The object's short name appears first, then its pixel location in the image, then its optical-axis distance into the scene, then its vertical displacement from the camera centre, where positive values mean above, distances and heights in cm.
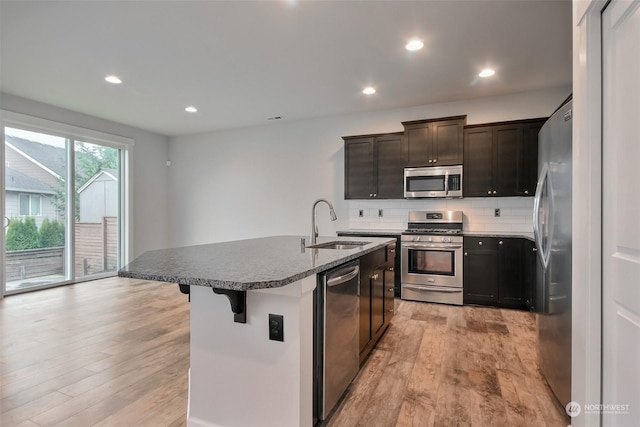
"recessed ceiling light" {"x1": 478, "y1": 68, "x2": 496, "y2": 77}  359 +160
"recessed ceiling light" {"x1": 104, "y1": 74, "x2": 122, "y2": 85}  375 +161
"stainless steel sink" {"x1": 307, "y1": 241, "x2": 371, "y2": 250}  270 -28
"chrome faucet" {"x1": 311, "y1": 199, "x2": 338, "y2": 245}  262 -17
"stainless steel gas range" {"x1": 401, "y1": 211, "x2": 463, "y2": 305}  409 -70
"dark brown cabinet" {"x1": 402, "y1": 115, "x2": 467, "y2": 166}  428 +98
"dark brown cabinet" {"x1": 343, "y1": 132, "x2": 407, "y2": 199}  464 +70
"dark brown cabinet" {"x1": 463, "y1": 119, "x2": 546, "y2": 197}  398 +69
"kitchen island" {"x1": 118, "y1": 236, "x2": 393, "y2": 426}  141 -61
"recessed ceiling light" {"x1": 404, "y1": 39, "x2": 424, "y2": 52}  296 +159
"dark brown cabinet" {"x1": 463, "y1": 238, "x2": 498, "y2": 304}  395 -73
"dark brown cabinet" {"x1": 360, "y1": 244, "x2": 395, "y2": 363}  232 -69
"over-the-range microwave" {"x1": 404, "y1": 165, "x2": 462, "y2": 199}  429 +42
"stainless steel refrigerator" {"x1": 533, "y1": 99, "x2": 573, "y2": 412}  174 -22
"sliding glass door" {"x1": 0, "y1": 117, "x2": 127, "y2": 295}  453 +9
